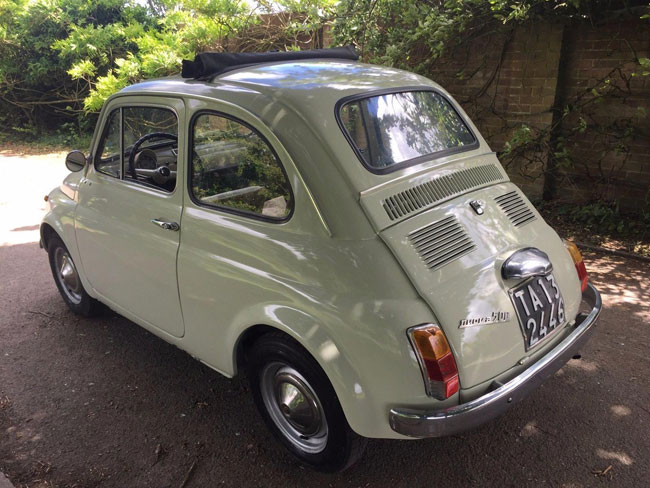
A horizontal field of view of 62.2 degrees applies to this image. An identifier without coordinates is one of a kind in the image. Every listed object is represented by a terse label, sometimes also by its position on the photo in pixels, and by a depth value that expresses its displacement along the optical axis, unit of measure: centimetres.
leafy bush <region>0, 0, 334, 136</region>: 962
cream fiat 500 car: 229
